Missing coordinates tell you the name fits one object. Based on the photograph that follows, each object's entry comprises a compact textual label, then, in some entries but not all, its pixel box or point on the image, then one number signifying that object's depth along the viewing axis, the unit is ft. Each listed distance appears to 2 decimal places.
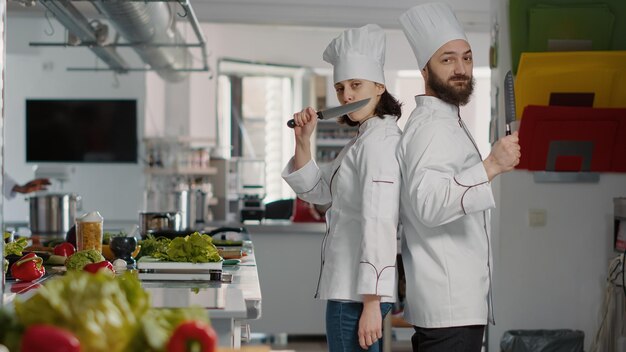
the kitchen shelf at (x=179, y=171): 28.76
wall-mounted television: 29.68
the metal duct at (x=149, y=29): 17.39
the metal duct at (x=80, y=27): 16.34
